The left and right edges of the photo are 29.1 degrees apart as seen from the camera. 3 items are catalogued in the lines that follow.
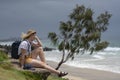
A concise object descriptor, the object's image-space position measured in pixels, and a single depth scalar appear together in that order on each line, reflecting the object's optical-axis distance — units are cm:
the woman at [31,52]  593
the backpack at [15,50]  716
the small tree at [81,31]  1542
